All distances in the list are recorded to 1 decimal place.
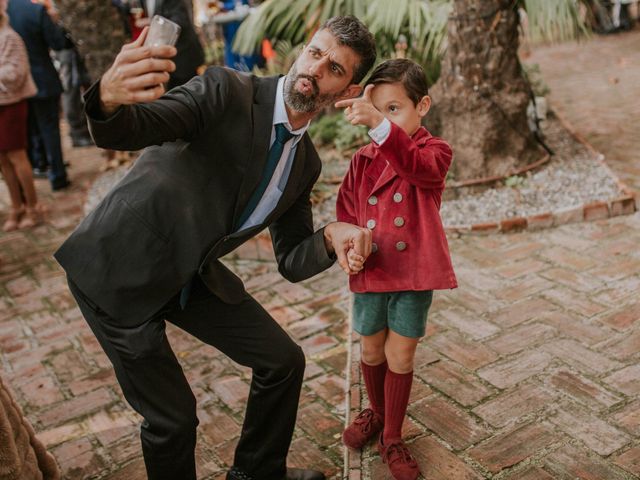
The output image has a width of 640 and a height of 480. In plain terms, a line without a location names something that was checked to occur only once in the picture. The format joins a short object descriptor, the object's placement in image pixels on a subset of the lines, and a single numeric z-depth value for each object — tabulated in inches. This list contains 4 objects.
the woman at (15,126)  229.5
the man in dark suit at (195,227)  88.1
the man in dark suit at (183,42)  231.3
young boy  92.3
